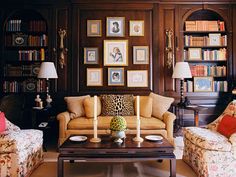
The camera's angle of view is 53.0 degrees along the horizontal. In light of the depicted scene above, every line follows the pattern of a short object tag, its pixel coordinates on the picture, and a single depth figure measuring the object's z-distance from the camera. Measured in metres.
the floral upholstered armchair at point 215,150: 2.70
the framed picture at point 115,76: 4.92
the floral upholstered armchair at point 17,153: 2.68
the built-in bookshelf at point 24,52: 4.92
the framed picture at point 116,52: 4.92
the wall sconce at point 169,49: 4.90
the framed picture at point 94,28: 4.91
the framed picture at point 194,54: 5.02
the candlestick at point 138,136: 2.84
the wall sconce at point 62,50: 4.86
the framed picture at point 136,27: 4.91
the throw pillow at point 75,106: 4.30
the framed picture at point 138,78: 4.92
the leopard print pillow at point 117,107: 4.34
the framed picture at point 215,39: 4.97
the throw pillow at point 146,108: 4.29
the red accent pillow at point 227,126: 2.93
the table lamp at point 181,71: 4.53
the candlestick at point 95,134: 2.84
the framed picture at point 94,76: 4.92
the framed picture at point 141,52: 4.91
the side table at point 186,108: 4.27
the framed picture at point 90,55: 4.92
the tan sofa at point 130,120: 3.91
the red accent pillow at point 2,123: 3.04
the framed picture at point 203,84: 5.02
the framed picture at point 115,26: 4.91
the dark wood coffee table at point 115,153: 2.60
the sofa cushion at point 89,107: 4.23
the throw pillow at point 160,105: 4.28
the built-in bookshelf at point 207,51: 4.98
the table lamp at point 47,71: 4.36
